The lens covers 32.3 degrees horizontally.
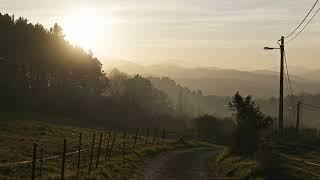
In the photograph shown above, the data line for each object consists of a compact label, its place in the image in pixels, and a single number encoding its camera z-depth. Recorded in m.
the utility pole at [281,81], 50.97
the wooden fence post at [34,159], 17.34
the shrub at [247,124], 39.35
